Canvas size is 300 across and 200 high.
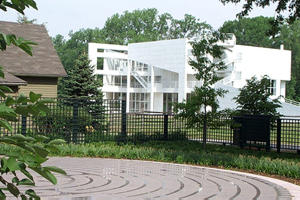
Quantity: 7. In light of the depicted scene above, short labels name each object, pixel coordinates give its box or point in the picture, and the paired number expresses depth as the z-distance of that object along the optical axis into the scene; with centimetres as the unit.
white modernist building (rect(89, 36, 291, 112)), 5650
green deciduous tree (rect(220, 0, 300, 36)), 1675
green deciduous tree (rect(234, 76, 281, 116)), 1872
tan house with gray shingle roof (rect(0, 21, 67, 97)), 2403
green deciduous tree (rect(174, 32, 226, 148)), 1564
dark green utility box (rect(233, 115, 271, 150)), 1698
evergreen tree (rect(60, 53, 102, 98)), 3013
